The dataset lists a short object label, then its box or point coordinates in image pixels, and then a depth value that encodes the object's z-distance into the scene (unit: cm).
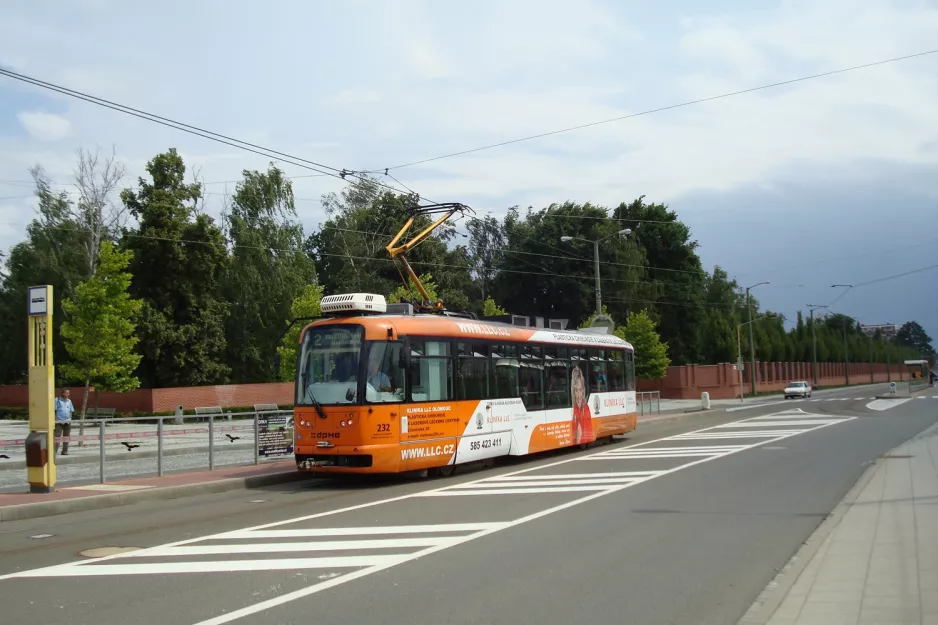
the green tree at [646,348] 6084
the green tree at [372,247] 6206
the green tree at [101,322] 3872
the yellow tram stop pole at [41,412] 1427
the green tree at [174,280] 5247
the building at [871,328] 15925
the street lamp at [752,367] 7106
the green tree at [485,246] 8631
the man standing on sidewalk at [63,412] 2026
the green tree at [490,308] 5278
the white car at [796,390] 6456
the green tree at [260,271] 5803
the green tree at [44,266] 5469
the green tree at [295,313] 4800
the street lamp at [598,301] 3420
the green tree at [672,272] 7956
